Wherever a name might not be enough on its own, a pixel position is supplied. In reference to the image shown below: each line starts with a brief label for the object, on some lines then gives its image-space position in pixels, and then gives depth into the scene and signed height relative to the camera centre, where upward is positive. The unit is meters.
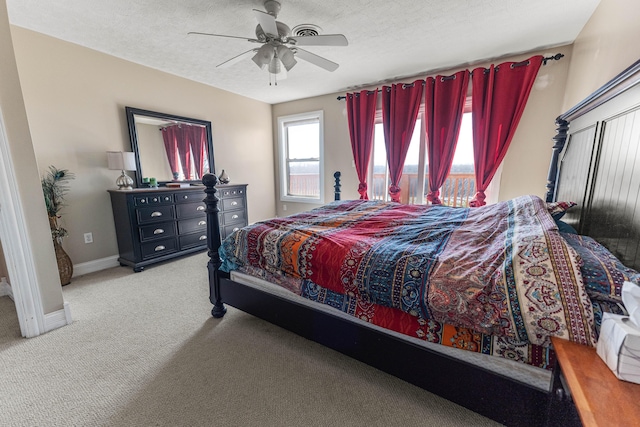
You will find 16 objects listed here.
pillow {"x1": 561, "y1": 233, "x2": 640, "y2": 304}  0.95 -0.40
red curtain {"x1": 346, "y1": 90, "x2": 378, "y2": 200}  4.03 +0.74
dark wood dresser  2.99 -0.60
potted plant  2.56 -0.29
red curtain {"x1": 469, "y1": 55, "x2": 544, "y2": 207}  2.99 +0.77
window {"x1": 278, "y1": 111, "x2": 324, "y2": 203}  4.81 +0.33
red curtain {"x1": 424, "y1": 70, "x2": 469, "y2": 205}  3.34 +0.72
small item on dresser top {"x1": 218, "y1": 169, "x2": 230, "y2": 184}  4.17 -0.06
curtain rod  2.81 +1.25
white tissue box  0.71 -0.51
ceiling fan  2.01 +1.09
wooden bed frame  1.07 -0.84
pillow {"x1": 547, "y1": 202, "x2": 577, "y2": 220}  1.75 -0.26
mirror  3.30 +0.40
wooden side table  0.64 -0.60
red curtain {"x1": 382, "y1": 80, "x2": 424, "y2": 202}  3.65 +0.77
